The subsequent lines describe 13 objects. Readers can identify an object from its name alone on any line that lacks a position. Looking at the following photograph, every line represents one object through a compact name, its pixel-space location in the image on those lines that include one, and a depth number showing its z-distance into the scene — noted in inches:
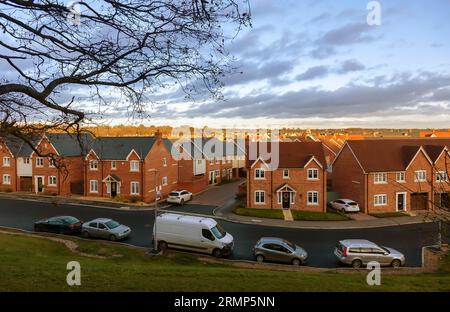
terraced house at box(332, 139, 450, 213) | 1553.9
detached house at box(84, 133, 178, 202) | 1699.1
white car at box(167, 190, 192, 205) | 1615.4
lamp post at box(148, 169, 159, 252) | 872.3
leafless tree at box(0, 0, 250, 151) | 288.4
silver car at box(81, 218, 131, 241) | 998.4
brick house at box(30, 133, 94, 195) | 1830.6
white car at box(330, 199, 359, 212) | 1507.1
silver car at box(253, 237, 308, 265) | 832.3
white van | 877.2
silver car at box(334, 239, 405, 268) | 826.2
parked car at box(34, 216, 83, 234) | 1058.6
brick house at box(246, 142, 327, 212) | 1531.7
